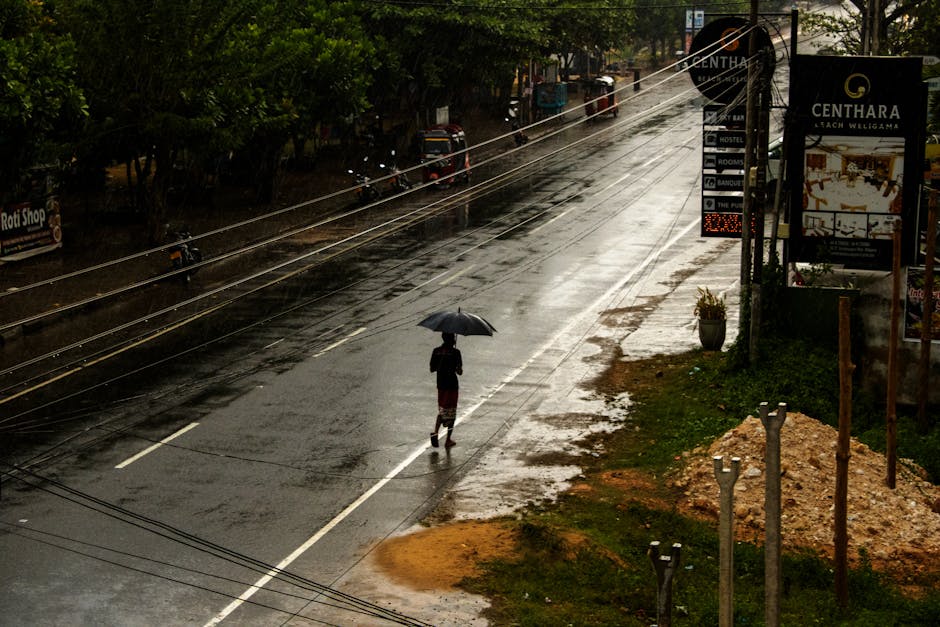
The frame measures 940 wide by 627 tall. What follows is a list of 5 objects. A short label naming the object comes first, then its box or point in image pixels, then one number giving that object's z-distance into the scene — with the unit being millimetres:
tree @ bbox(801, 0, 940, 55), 32531
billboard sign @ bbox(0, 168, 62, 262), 35188
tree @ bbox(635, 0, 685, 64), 86838
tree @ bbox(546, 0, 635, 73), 62588
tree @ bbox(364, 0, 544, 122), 52562
